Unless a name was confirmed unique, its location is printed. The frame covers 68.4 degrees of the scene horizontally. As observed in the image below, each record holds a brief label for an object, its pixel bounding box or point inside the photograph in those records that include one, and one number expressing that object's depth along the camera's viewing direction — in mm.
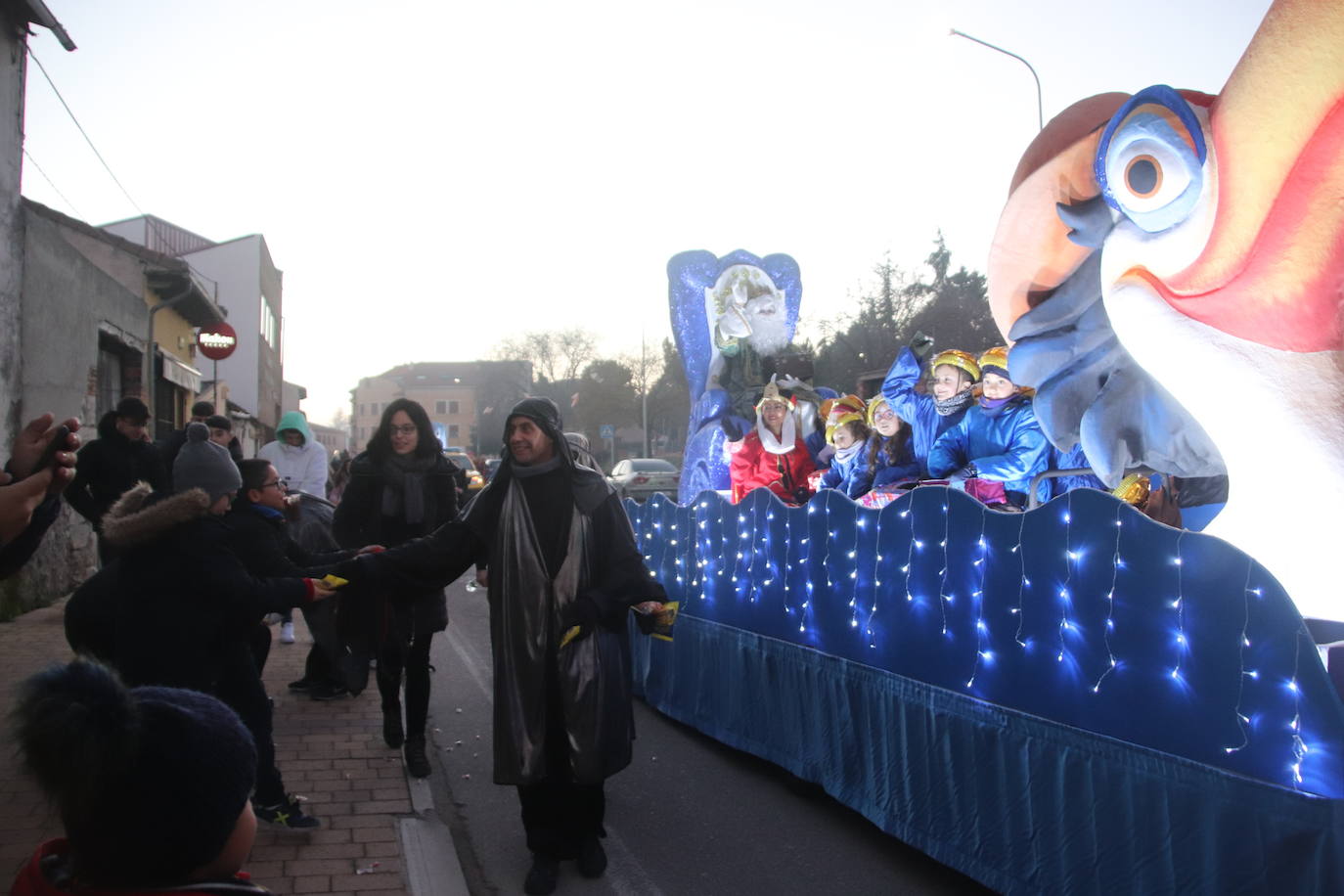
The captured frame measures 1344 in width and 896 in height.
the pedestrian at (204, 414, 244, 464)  8617
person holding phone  2559
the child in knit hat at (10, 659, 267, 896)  1448
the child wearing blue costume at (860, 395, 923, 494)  6846
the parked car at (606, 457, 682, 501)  26109
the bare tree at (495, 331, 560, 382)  59469
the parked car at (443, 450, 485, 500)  21686
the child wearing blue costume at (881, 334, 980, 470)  6168
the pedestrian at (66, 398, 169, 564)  6617
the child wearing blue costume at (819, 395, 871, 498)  7203
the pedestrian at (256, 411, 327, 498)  7895
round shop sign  20922
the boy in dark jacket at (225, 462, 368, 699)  4141
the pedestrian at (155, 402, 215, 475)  7566
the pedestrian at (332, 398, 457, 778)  5289
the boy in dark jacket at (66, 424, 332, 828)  3420
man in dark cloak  3795
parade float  2570
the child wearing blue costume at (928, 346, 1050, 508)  5637
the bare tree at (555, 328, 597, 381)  59250
